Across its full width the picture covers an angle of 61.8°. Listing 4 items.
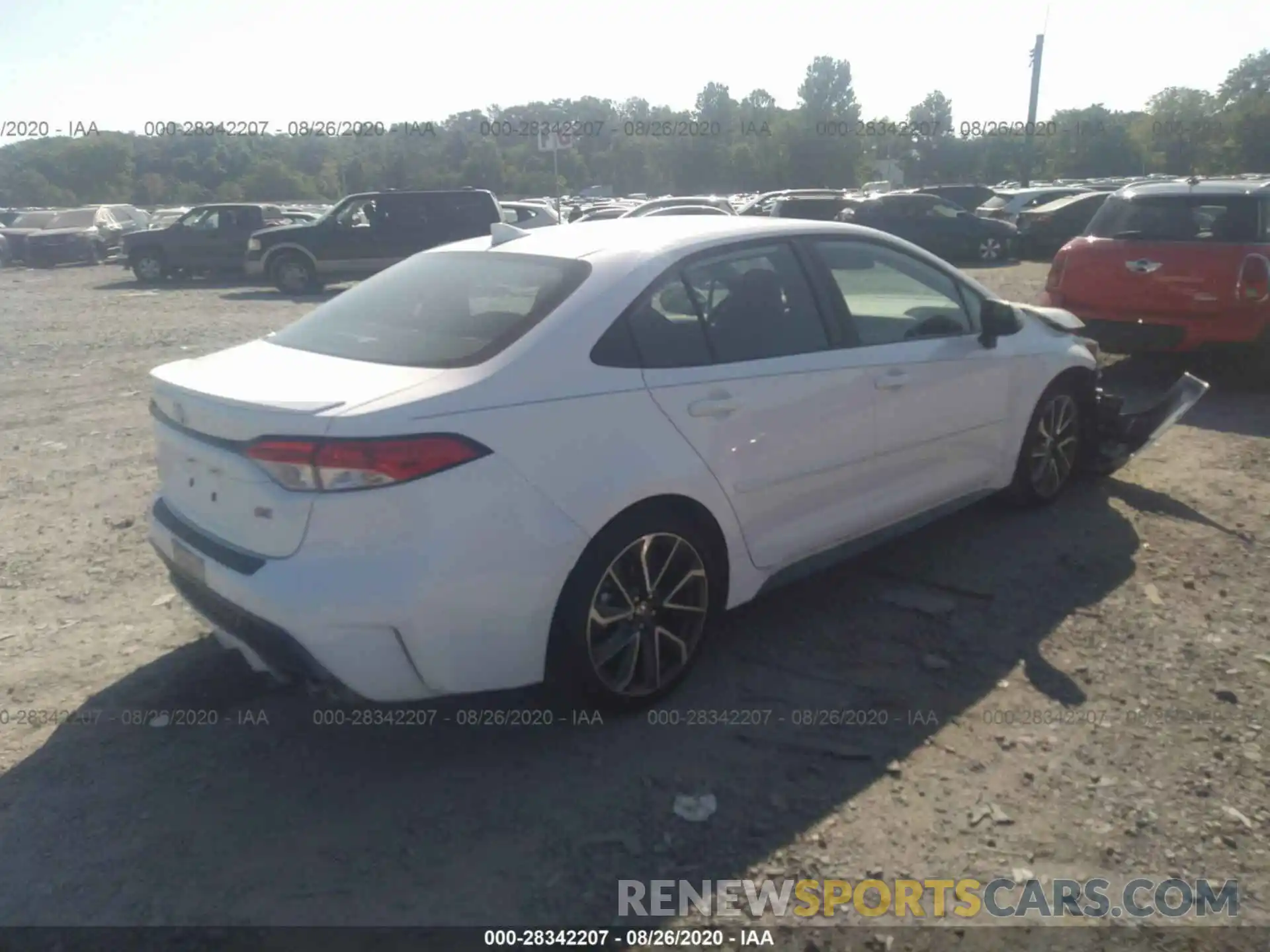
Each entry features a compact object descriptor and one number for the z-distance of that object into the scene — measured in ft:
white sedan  9.84
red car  26.11
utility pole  122.47
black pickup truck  74.90
